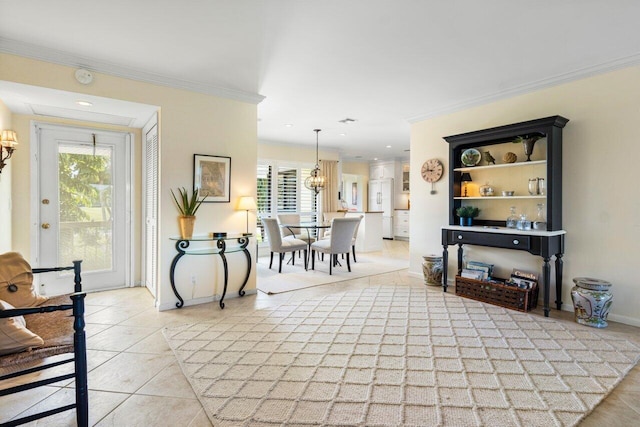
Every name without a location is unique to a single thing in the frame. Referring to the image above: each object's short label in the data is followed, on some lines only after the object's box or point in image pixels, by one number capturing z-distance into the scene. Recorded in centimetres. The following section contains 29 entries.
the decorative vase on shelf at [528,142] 364
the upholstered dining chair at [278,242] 541
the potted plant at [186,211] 355
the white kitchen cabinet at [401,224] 977
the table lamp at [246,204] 396
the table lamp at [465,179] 438
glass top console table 353
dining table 576
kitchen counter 757
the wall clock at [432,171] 469
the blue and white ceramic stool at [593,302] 298
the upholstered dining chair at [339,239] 523
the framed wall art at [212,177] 371
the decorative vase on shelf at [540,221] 354
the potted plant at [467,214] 415
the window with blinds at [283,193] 719
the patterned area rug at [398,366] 180
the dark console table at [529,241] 329
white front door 394
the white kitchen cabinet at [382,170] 978
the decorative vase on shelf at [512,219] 377
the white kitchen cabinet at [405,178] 994
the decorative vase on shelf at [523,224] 359
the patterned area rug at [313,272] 460
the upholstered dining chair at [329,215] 780
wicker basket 347
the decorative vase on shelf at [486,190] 408
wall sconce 299
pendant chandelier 689
